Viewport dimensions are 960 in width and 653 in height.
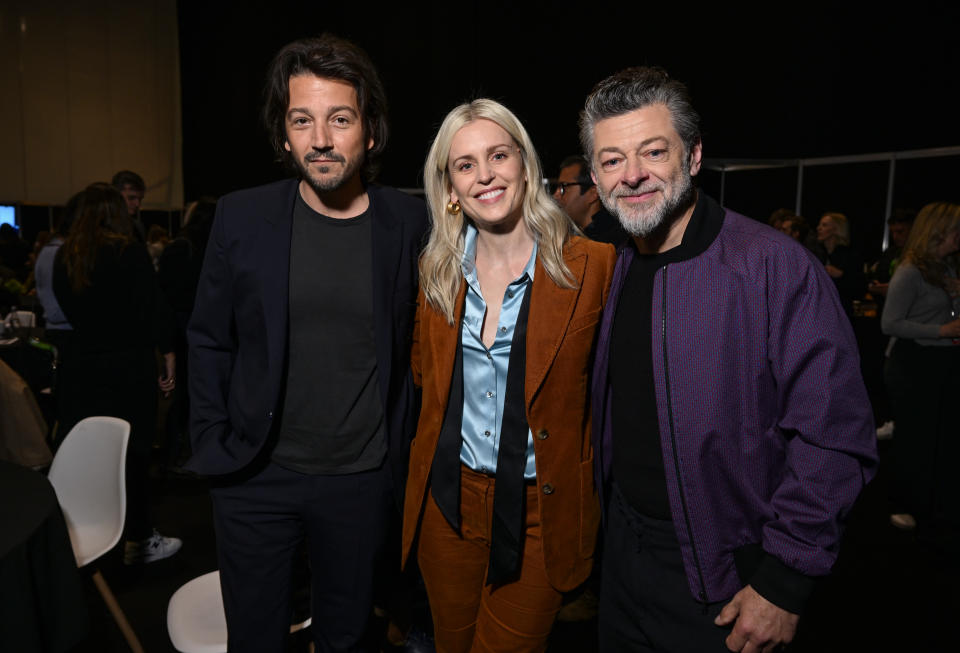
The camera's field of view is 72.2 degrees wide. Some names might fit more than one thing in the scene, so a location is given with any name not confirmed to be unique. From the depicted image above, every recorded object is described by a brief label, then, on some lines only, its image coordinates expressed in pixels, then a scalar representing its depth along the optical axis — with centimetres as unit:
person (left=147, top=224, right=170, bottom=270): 713
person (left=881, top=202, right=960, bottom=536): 340
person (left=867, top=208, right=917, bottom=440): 510
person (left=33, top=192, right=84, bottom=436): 347
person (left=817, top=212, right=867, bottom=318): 545
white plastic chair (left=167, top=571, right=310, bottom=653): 182
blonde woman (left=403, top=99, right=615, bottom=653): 159
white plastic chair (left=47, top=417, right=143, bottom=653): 233
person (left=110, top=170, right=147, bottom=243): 409
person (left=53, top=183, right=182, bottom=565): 306
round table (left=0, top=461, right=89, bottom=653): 158
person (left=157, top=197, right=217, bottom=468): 422
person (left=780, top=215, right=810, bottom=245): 559
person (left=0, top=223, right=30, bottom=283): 787
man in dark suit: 175
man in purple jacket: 121
